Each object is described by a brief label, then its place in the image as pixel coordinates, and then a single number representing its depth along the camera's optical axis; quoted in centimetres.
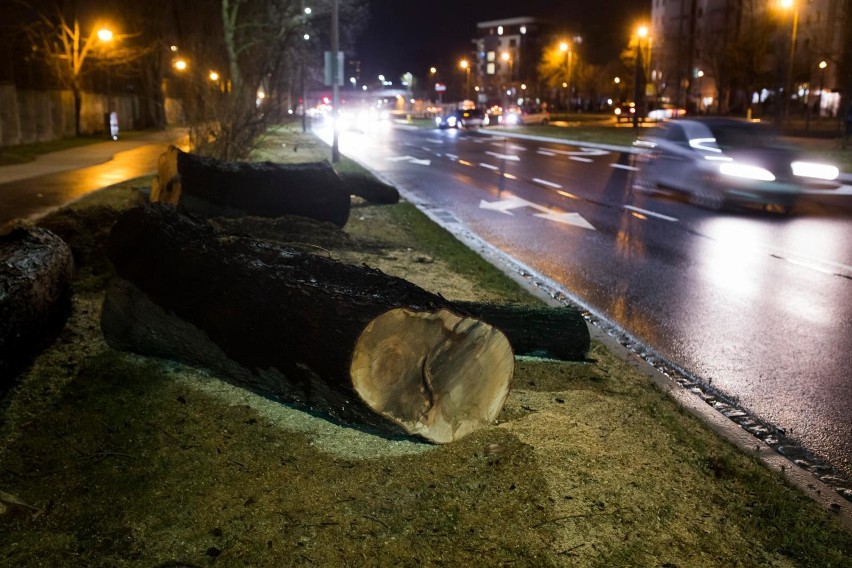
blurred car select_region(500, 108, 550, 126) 5894
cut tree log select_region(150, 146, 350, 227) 932
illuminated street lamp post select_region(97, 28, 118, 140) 3095
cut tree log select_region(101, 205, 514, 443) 361
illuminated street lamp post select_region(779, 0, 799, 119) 2650
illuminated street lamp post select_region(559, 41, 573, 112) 6194
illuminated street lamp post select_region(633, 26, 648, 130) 4081
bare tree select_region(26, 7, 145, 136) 3234
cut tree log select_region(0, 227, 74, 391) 446
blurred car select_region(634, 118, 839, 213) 1366
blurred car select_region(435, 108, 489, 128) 5606
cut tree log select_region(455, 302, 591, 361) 521
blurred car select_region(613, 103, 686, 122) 5890
